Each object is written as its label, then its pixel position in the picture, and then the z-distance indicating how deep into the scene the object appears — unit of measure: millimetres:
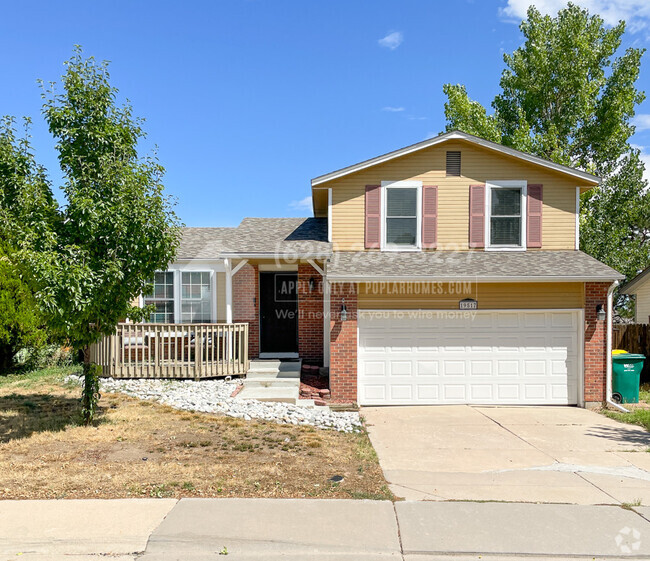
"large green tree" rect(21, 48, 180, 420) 6926
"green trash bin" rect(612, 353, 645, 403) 10766
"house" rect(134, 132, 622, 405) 10305
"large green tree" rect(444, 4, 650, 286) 22953
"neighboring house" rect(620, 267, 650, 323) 19750
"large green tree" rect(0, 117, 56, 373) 7016
